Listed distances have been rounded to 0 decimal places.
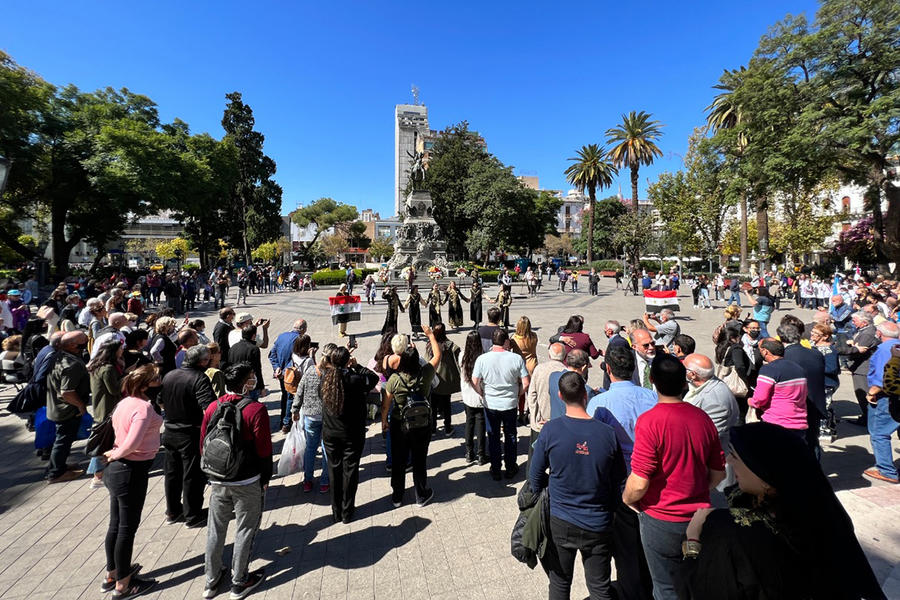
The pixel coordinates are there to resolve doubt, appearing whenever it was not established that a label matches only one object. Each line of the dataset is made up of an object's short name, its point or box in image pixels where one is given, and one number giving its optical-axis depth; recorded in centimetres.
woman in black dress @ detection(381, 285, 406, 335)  1117
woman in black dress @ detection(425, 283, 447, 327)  1074
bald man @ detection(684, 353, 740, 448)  338
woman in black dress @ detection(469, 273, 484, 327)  1366
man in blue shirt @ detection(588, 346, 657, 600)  269
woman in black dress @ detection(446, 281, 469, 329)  1356
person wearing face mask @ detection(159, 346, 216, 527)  386
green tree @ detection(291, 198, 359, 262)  5894
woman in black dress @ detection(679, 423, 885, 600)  146
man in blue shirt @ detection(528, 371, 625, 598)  256
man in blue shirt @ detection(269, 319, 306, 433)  606
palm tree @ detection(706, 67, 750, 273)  3372
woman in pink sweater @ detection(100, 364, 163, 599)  326
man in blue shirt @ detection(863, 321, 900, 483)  454
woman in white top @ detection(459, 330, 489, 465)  509
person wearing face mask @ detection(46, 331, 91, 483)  469
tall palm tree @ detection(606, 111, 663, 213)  4194
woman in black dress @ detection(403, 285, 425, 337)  1169
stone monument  3269
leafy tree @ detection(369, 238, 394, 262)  7312
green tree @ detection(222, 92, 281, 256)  4494
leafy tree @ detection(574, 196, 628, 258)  6812
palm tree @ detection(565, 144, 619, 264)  4825
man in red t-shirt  238
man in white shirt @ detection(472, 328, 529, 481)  464
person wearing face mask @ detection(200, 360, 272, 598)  316
